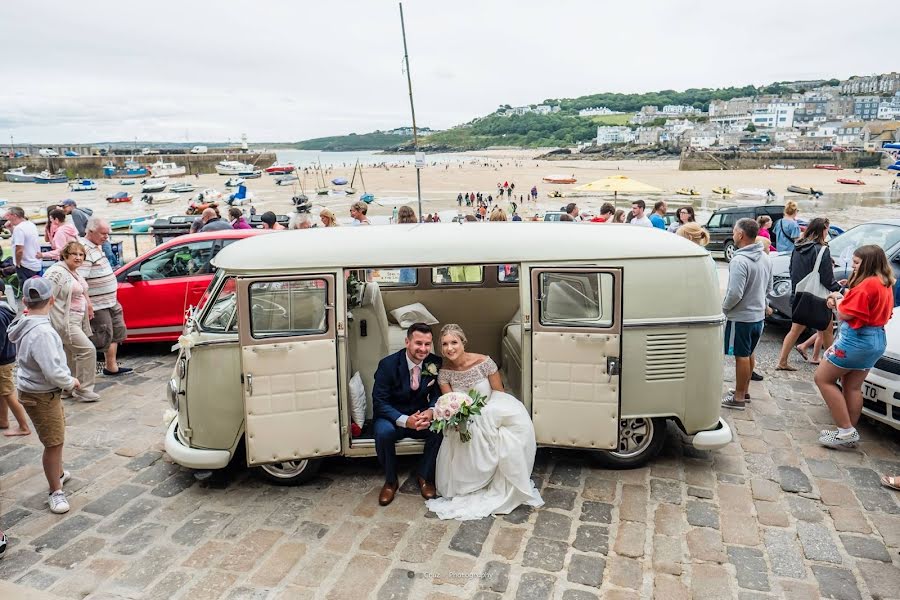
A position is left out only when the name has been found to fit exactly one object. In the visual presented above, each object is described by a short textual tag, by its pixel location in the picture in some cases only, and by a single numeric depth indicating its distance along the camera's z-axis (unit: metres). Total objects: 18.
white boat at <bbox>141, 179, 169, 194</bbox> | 55.16
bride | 5.20
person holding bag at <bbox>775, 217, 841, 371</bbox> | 7.90
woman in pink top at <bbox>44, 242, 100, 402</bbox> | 7.22
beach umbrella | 18.00
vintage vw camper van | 5.18
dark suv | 18.70
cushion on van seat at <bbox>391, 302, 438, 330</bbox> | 6.86
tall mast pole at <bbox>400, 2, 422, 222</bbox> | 13.77
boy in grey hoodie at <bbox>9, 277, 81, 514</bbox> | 5.01
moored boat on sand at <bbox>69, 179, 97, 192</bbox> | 59.74
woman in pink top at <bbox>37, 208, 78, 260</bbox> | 9.34
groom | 5.35
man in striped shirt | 8.08
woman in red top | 5.70
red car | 9.31
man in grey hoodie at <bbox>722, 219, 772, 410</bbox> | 6.83
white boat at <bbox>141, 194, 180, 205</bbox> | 45.62
